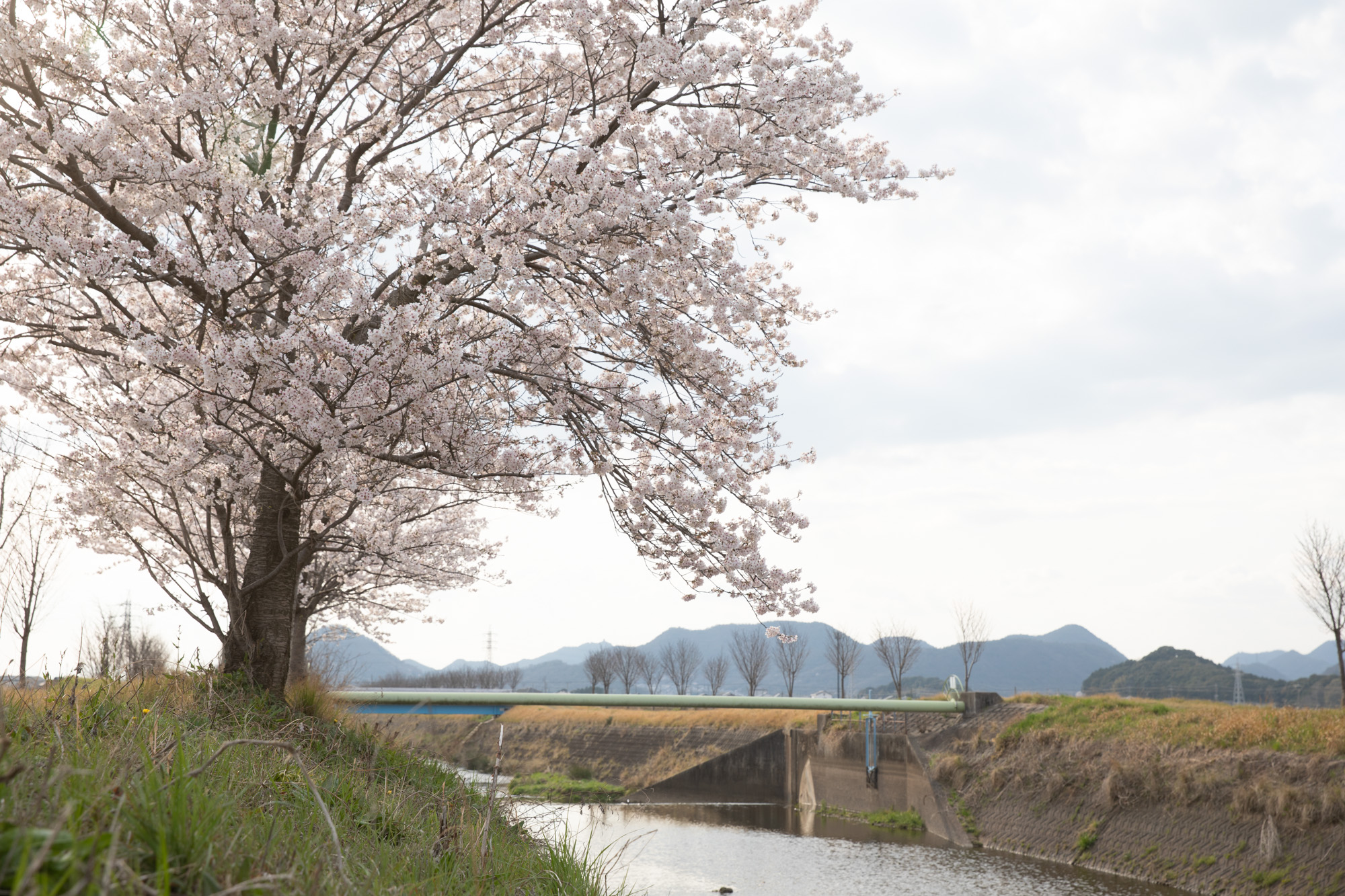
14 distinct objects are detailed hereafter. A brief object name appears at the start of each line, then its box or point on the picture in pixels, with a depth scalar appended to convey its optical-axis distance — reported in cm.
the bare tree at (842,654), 6197
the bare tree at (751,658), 7288
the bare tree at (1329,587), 2933
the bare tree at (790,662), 6781
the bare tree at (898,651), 5662
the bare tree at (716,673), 8506
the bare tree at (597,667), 8094
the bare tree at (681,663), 8831
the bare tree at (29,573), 2109
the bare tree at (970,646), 5019
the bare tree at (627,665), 8362
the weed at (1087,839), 1891
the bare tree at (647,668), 8844
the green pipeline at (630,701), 3344
